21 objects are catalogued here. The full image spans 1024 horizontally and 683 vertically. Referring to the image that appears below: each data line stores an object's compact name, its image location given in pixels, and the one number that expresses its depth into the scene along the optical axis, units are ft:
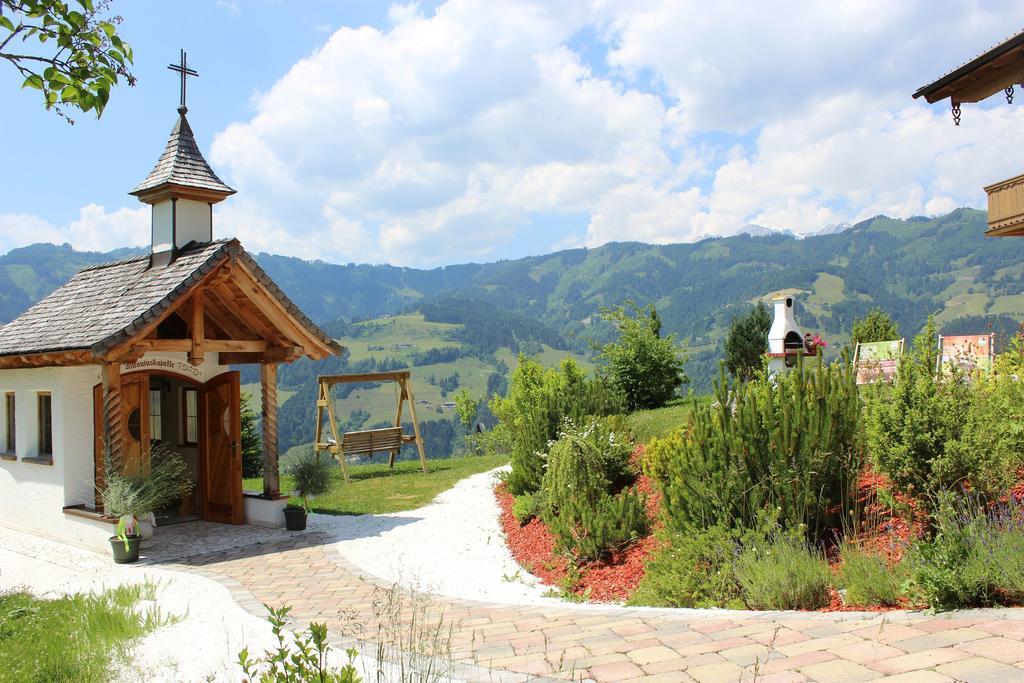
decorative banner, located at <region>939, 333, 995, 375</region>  29.23
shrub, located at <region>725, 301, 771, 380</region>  93.04
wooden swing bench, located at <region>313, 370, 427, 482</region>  54.60
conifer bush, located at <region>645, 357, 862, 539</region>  21.11
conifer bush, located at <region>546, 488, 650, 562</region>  25.85
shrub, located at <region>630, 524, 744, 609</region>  18.63
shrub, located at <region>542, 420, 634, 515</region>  29.07
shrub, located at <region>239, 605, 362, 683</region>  9.31
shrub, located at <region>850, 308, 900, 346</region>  69.26
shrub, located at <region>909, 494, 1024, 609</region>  14.29
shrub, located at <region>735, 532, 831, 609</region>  16.62
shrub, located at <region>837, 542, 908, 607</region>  15.70
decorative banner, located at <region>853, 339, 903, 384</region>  39.62
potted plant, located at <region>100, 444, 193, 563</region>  29.78
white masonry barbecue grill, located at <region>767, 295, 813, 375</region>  49.06
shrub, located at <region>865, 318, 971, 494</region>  18.56
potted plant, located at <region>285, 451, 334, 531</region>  37.32
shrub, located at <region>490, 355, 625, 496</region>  35.81
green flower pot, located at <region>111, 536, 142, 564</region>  29.68
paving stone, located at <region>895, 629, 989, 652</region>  12.16
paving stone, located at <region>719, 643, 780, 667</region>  12.60
